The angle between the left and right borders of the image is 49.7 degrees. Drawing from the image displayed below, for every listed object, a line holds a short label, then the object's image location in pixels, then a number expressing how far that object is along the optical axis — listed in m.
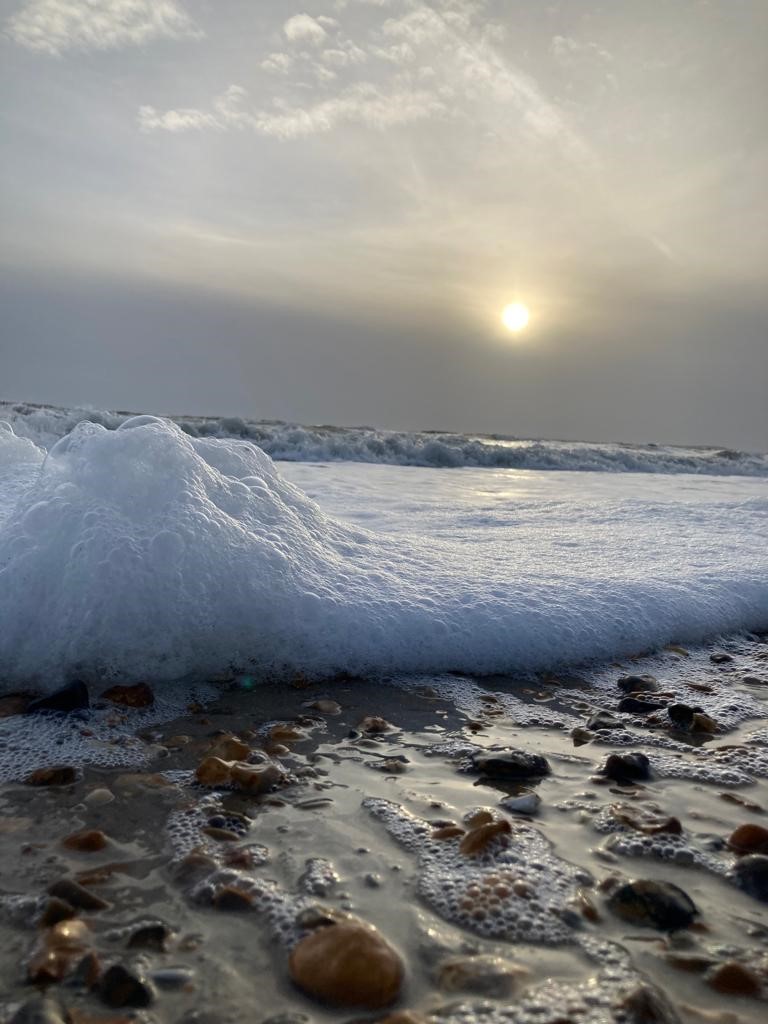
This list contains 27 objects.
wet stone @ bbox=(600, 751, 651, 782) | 0.57
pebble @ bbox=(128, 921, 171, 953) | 0.38
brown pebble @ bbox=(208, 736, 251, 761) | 0.57
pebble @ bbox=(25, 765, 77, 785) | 0.54
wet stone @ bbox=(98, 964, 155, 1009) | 0.34
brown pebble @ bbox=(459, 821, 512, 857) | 0.46
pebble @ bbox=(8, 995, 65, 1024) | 0.33
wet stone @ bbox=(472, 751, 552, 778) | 0.57
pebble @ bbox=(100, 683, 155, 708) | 0.68
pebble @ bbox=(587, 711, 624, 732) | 0.67
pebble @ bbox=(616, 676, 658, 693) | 0.77
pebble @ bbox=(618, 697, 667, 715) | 0.71
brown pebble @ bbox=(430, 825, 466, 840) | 0.48
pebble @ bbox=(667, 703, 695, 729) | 0.67
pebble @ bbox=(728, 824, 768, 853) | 0.47
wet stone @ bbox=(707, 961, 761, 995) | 0.36
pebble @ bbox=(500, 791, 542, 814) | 0.51
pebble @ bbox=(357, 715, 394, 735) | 0.64
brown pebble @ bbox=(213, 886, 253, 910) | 0.41
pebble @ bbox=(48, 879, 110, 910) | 0.40
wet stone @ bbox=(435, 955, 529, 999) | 0.36
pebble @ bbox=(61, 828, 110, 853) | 0.46
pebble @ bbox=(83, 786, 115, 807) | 0.51
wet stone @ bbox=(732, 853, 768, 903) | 0.43
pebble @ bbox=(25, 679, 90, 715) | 0.65
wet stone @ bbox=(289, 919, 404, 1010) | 0.35
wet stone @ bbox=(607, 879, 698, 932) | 0.40
